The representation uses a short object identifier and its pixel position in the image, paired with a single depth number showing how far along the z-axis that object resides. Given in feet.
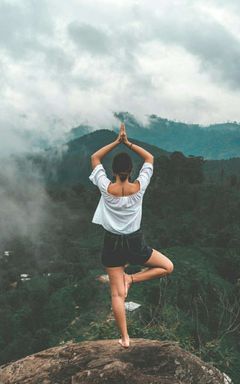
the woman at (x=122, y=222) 16.46
